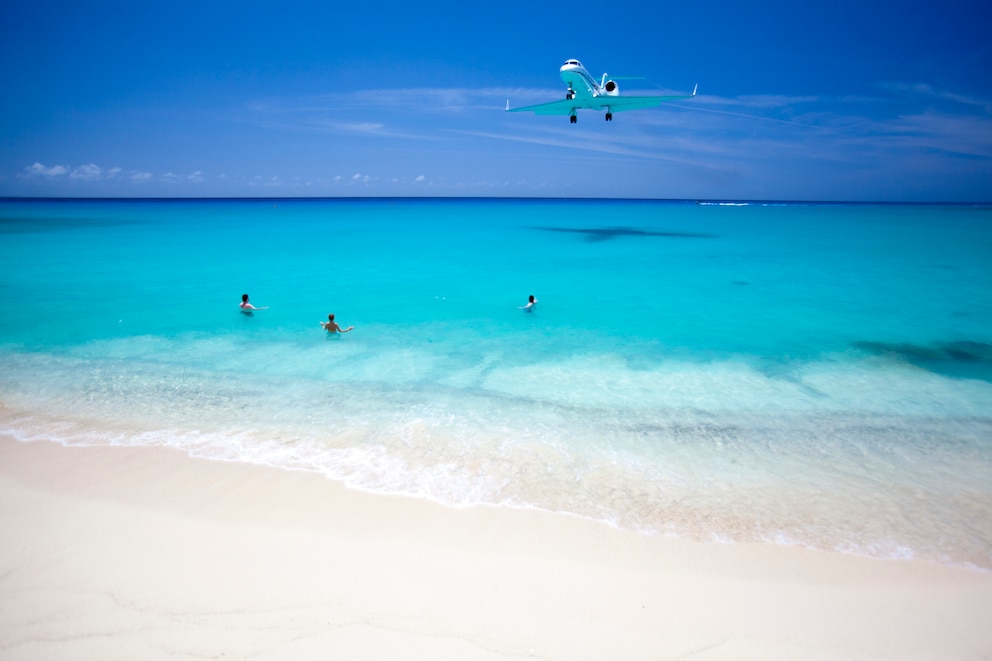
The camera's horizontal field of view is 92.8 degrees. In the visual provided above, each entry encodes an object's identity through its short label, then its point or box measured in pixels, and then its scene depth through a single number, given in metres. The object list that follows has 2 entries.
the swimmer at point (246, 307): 16.88
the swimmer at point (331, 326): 14.33
